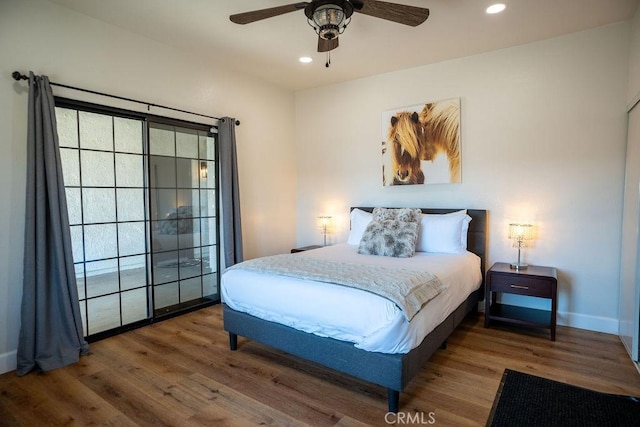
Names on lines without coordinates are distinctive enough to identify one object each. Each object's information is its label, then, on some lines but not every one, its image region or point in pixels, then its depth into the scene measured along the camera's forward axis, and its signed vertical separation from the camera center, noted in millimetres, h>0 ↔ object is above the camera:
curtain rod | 2588 +928
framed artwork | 3945 +601
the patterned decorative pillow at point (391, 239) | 3410 -440
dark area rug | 1960 -1282
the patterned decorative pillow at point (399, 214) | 3805 -217
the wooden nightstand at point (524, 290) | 3053 -868
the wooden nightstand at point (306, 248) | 4497 -699
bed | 2055 -1004
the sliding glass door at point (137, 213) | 3080 -151
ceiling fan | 2209 +1193
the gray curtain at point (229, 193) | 4051 +47
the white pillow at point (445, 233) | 3600 -404
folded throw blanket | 2143 -571
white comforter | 2064 -750
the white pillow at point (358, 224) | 4199 -351
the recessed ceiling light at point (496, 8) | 2787 +1507
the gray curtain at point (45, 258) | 2592 -449
